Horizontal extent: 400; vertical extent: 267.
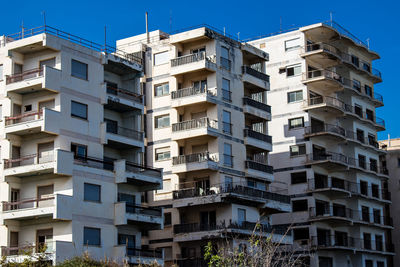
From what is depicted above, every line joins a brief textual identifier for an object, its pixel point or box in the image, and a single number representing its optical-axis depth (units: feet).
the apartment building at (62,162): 188.65
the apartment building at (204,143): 228.02
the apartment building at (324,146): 273.54
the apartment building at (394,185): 332.60
